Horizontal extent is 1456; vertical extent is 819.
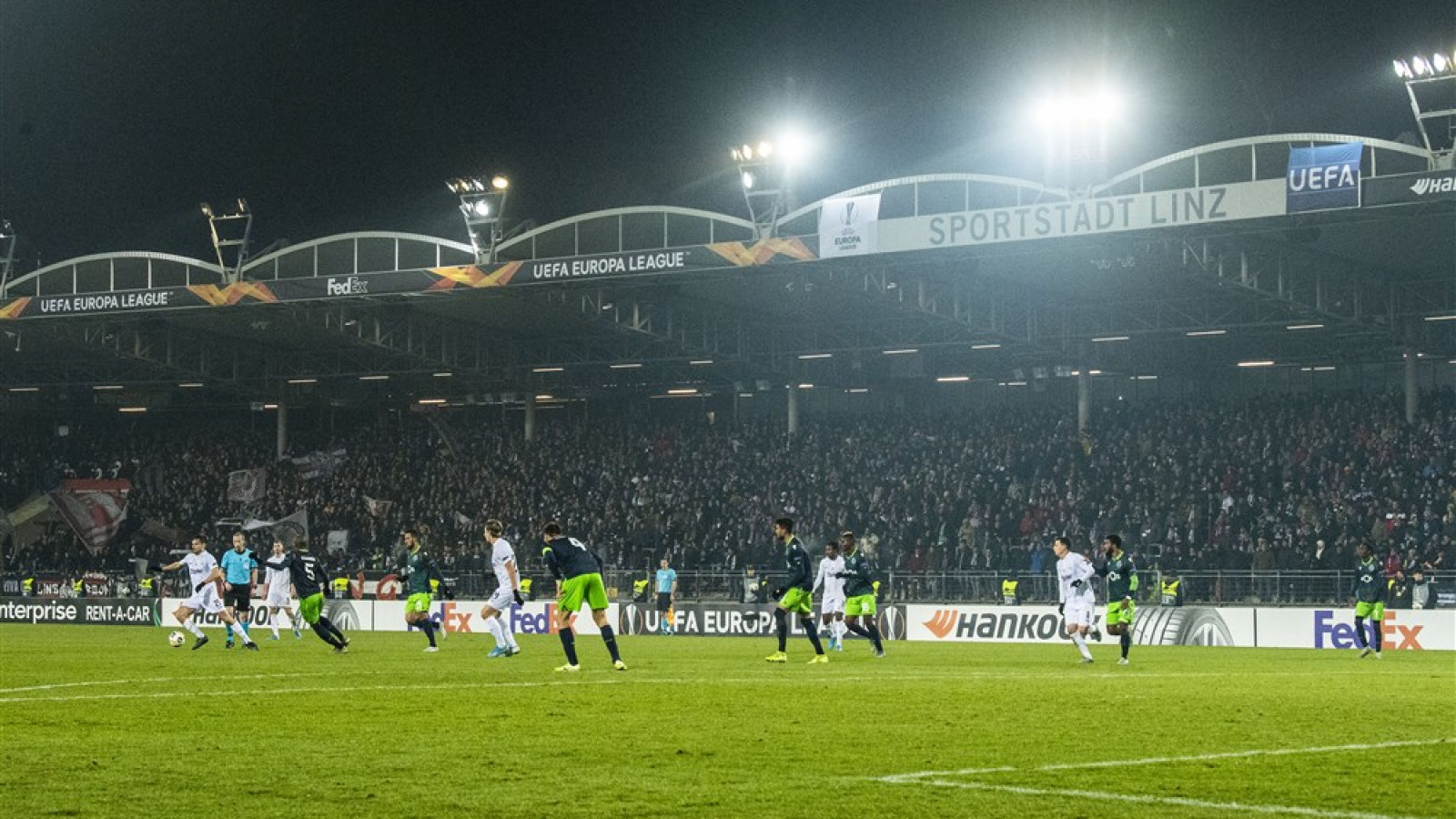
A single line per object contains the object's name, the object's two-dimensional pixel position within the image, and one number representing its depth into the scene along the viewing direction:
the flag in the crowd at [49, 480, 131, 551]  66.12
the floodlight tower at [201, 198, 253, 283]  54.25
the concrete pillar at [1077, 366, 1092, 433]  53.88
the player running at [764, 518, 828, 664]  27.80
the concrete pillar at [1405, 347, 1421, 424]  49.28
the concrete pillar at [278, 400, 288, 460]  66.75
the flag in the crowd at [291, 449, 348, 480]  66.38
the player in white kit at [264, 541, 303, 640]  39.06
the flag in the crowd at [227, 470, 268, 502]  65.75
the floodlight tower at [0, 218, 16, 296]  58.50
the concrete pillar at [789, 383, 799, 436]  59.37
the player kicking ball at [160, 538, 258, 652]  35.84
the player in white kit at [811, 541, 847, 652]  31.84
